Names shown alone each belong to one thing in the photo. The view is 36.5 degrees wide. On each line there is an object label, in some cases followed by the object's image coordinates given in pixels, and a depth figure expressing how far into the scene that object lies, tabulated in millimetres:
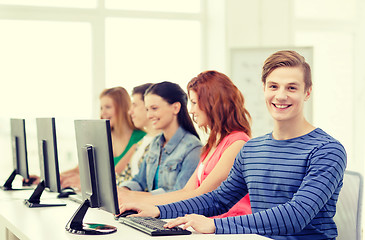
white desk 1935
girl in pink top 2600
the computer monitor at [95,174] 1967
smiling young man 1873
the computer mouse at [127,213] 2258
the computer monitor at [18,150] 3398
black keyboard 1915
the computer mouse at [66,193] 3163
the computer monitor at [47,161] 2738
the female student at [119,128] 4008
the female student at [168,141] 3006
